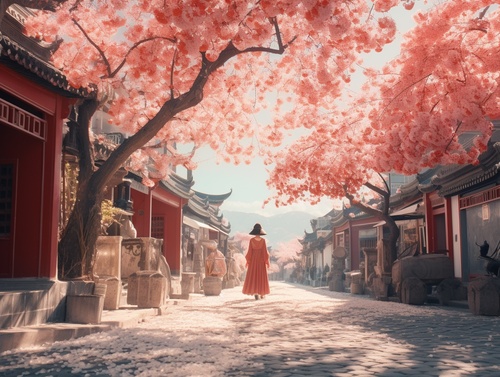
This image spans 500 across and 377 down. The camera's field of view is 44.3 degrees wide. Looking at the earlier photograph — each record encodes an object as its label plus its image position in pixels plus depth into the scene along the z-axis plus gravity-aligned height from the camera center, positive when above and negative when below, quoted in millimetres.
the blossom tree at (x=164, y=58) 8062 +3262
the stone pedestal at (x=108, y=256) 11586 +109
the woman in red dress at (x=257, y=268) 17828 -204
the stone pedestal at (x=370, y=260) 23438 +5
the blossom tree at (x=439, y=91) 10352 +3184
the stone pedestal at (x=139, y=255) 13875 +151
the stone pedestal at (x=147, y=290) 11781 -542
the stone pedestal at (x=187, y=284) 18328 -677
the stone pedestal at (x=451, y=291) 15078 -767
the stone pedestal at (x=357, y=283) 25375 -964
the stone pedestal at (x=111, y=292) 11227 -559
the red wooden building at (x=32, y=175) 8930 +1343
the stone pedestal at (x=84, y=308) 8680 -649
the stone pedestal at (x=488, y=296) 11211 -668
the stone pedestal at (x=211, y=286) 21875 -879
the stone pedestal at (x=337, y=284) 31648 -1223
